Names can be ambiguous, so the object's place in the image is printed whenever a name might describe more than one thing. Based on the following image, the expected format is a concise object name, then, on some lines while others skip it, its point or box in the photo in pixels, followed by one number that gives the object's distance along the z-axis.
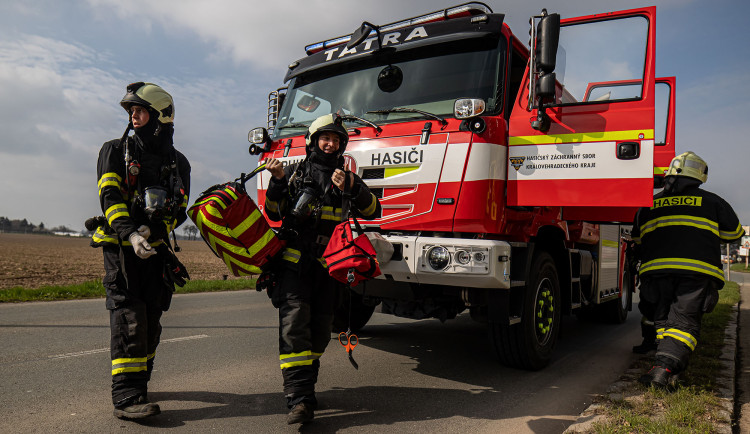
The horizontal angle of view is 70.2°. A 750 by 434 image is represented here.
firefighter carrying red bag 3.25
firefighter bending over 4.25
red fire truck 4.02
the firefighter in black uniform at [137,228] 3.24
